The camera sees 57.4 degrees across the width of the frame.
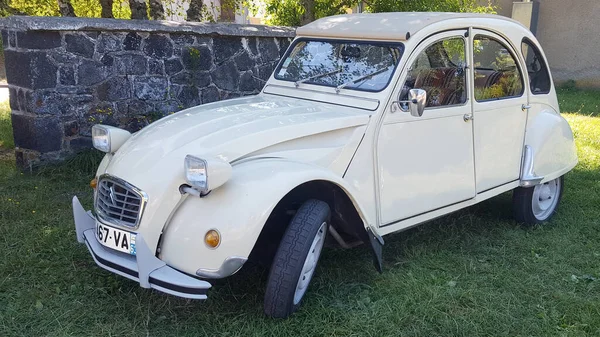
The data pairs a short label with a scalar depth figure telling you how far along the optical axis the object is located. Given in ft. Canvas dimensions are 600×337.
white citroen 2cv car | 9.34
